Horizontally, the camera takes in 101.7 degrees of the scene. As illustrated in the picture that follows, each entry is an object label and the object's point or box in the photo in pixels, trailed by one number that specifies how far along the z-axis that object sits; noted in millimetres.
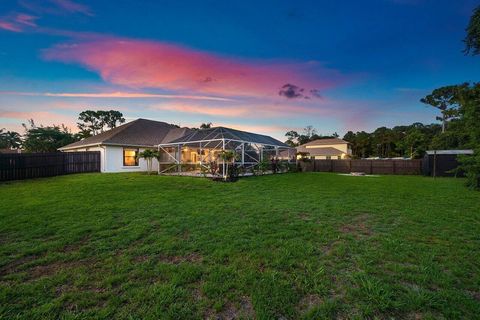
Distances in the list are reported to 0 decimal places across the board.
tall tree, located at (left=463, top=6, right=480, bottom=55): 8094
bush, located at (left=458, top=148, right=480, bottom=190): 9305
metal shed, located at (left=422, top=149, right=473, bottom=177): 16547
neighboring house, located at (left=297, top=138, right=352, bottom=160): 37953
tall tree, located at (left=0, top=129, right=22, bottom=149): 42341
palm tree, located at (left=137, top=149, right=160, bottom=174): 15042
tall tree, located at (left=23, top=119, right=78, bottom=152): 31359
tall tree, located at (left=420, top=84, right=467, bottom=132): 32244
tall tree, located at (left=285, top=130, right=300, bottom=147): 64450
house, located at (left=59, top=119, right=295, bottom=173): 15469
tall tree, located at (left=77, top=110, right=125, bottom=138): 39188
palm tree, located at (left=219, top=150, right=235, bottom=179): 12185
